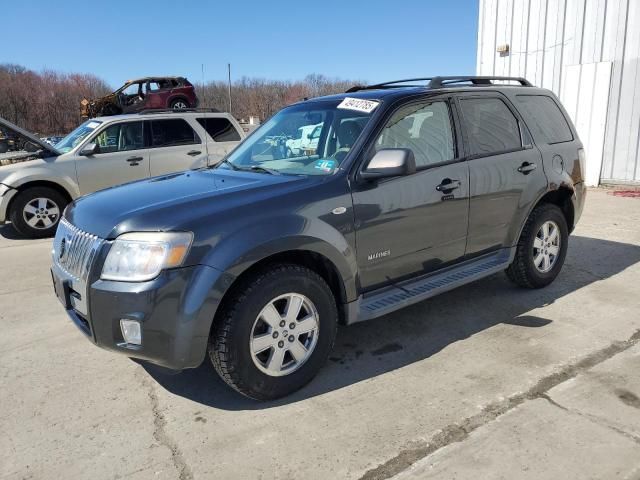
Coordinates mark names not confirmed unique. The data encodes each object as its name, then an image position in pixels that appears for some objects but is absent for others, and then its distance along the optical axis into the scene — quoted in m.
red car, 21.34
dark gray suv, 2.70
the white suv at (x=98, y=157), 7.81
